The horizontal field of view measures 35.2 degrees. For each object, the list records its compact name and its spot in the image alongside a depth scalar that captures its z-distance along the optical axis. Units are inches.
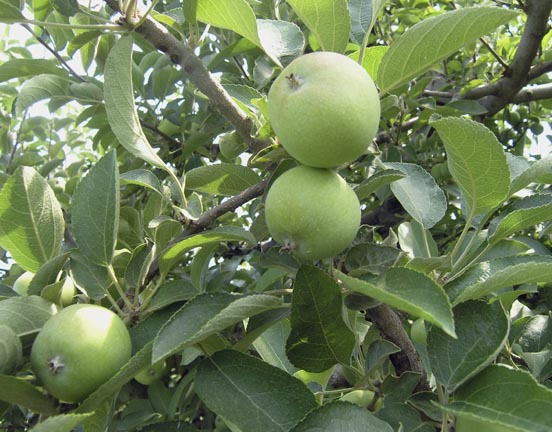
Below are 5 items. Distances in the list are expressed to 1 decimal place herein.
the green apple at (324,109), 17.8
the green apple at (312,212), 18.2
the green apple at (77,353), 17.5
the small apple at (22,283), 23.7
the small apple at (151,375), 30.9
